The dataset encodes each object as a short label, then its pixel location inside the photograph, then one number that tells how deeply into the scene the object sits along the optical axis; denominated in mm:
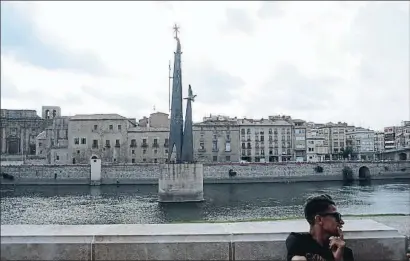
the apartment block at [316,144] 79188
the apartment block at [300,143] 75000
